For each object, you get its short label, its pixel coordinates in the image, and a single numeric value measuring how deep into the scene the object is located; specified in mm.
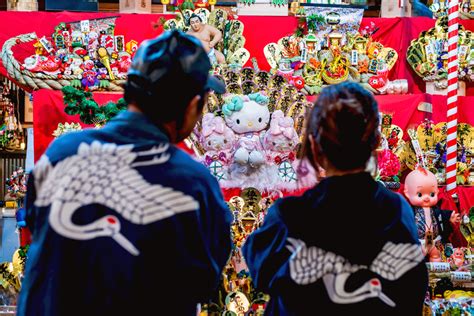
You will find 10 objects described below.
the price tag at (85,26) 7078
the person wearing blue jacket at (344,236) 2105
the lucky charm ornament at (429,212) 5684
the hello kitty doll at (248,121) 5996
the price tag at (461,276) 5297
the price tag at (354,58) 7066
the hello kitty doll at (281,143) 6023
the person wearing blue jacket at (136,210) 1771
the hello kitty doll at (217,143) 6008
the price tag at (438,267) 5328
